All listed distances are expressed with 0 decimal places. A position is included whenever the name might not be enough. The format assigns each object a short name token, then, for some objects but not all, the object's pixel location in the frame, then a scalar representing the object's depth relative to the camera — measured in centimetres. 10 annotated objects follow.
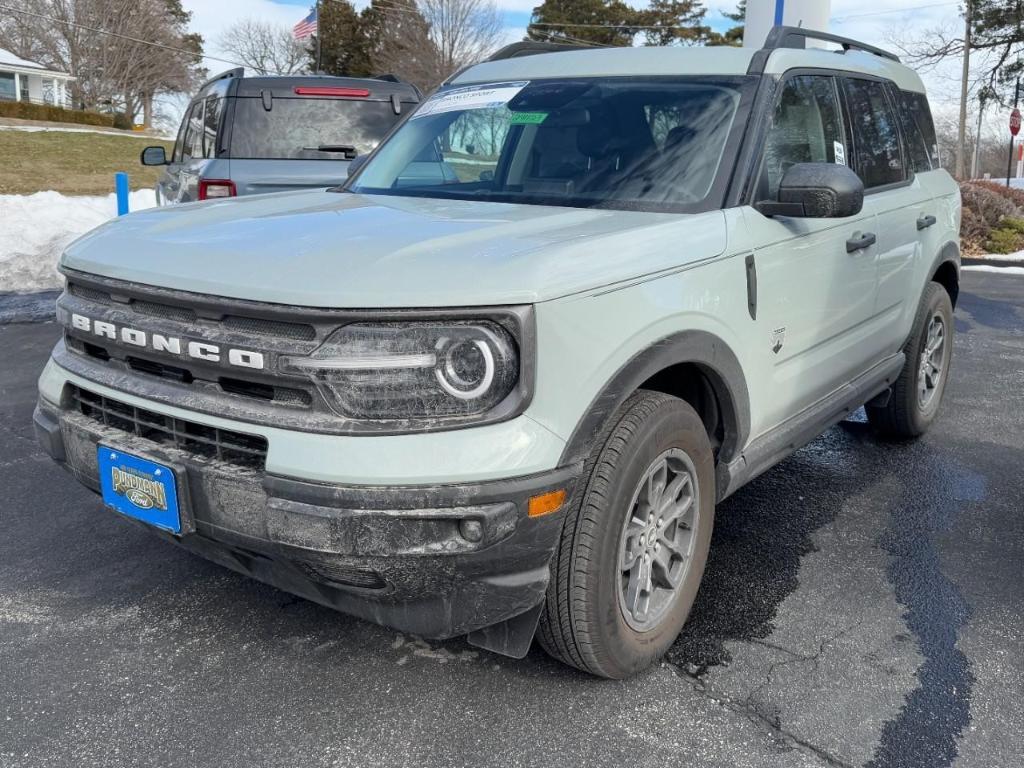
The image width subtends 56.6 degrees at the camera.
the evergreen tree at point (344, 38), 5503
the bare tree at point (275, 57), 5925
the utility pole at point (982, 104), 3384
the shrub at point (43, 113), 4156
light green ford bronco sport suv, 228
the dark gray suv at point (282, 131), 721
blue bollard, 1177
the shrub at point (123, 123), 4512
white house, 5119
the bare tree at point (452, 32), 4566
